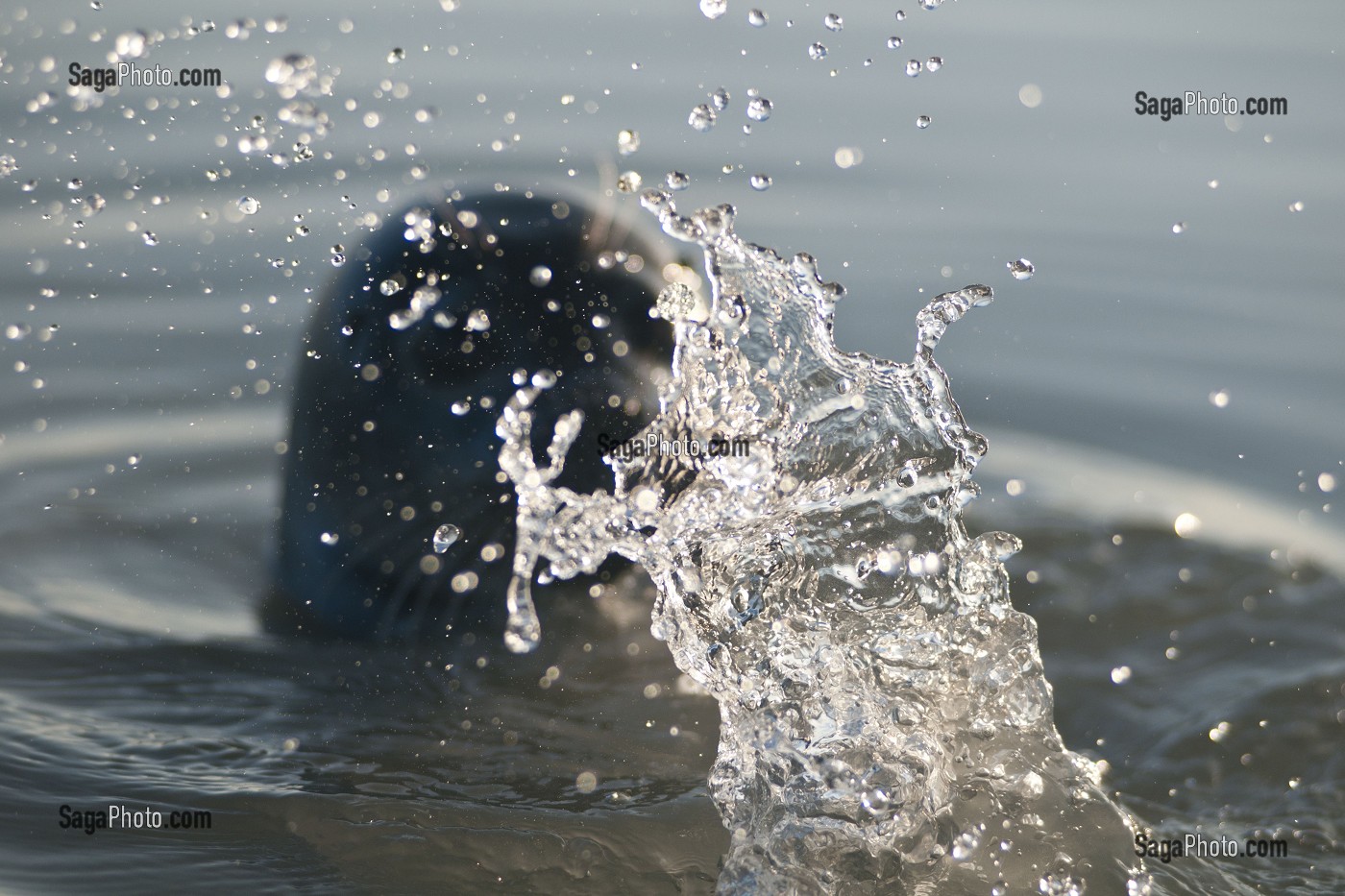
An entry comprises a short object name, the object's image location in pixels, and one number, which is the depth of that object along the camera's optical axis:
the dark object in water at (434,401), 6.65
